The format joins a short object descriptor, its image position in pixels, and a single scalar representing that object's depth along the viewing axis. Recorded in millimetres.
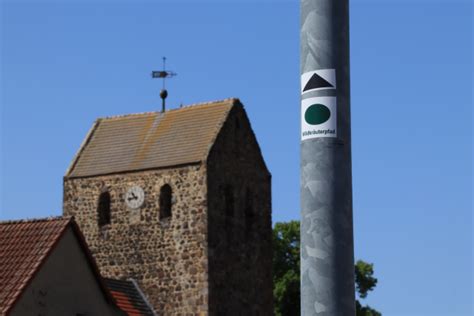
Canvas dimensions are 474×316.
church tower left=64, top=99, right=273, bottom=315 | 41709
